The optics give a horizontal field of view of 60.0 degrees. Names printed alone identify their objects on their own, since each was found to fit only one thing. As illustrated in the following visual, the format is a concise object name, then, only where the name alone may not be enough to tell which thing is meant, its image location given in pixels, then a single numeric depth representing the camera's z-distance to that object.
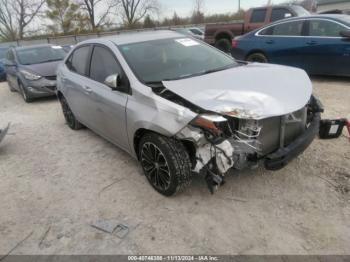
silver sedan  2.80
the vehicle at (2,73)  13.62
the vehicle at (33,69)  8.09
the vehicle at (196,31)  20.22
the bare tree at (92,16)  42.03
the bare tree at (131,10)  44.59
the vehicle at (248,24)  10.02
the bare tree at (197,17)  40.06
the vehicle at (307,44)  6.86
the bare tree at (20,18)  40.09
